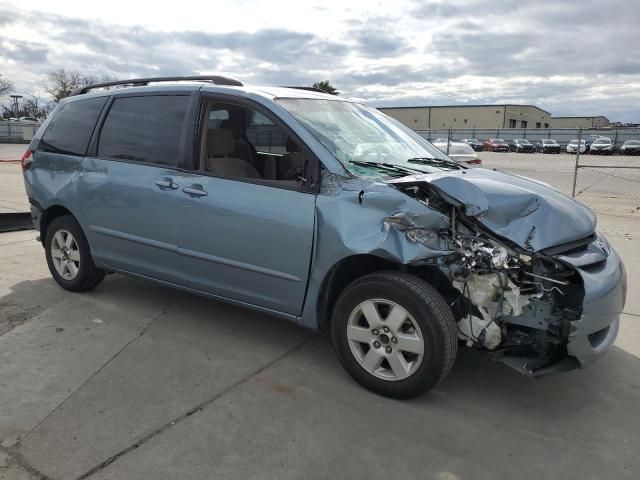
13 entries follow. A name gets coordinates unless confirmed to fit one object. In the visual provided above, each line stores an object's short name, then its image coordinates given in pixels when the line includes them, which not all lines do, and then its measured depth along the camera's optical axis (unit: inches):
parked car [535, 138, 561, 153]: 1740.9
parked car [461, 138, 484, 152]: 1833.2
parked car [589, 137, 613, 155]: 1588.3
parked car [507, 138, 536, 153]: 1822.0
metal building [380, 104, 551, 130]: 3508.9
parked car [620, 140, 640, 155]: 1510.2
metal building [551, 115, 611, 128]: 3636.8
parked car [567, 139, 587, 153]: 1615.4
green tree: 2477.1
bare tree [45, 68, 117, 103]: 2418.4
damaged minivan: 117.5
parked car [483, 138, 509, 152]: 1865.2
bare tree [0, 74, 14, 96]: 2300.7
